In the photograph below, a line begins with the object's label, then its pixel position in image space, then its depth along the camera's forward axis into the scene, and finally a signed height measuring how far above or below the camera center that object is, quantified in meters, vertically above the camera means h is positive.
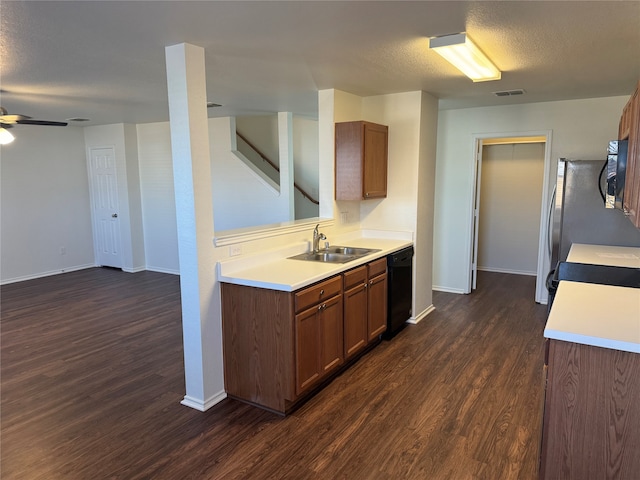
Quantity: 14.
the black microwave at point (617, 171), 2.35 +0.08
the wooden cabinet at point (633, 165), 1.87 +0.09
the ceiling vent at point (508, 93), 4.14 +0.91
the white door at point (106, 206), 6.95 -0.27
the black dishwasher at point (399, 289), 3.95 -0.98
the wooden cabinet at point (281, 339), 2.70 -1.00
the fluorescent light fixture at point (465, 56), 2.46 +0.82
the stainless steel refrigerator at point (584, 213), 4.07 -0.28
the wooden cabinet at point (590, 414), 1.64 -0.90
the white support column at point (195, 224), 2.61 -0.22
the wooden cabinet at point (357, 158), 3.99 +0.27
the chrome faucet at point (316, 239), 3.80 -0.45
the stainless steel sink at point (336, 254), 3.55 -0.58
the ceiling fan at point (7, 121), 3.87 +0.63
